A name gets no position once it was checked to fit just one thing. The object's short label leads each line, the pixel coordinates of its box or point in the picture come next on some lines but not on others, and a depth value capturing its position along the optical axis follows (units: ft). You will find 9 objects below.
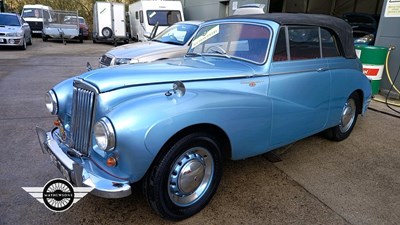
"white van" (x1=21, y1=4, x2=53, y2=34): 71.00
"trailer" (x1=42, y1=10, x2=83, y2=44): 63.16
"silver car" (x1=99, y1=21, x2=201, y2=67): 22.27
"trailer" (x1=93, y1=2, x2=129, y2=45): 61.21
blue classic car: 7.89
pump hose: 23.46
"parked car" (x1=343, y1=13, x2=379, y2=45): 32.18
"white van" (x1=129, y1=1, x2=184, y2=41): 47.39
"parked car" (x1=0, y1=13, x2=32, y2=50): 44.38
